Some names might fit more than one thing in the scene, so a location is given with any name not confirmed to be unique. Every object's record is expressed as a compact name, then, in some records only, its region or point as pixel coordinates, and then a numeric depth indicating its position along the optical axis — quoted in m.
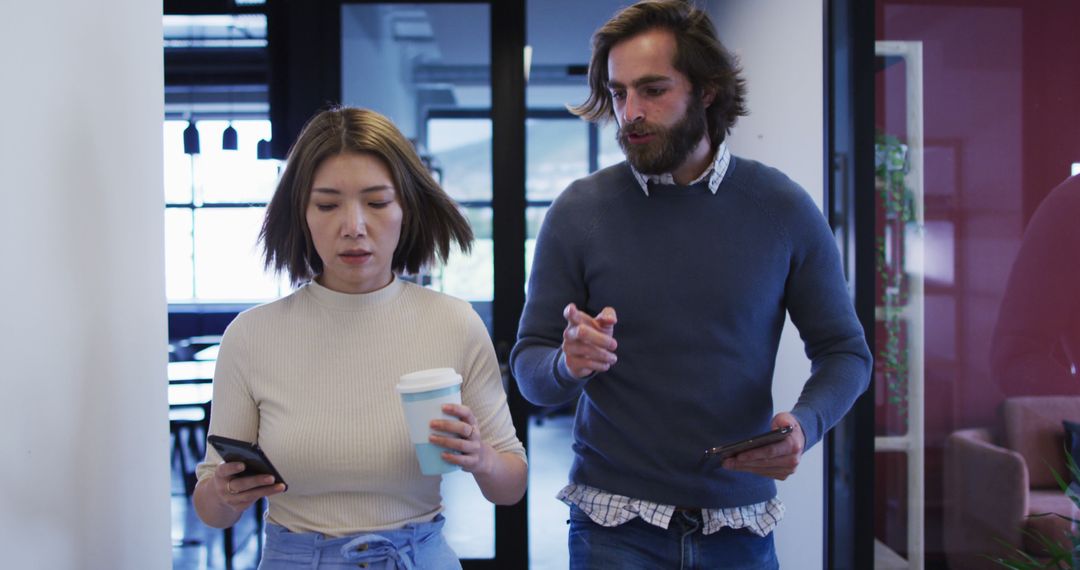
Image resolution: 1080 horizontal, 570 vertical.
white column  1.08
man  1.46
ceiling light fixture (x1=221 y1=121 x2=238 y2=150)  3.24
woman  1.27
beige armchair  2.15
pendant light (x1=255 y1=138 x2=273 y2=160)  3.26
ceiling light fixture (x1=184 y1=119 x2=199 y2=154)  3.18
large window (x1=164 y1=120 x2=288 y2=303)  3.12
